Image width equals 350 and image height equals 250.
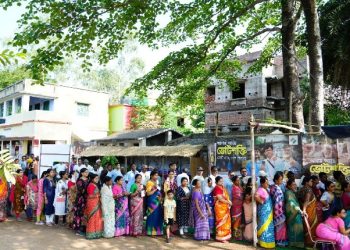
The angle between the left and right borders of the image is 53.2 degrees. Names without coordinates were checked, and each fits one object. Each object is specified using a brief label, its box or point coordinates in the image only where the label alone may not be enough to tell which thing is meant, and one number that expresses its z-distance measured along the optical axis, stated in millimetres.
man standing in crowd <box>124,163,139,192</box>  10434
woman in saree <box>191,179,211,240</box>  7594
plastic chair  6089
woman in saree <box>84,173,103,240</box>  7578
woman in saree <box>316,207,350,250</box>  6004
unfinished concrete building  24222
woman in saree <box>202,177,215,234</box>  7851
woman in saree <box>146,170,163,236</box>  7938
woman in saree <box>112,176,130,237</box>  7879
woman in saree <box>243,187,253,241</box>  7425
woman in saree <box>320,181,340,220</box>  6965
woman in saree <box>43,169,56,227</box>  9023
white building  21938
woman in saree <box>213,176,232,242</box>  7609
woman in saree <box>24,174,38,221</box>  9398
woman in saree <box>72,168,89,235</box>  7957
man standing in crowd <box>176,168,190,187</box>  9438
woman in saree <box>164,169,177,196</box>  8235
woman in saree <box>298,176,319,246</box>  6959
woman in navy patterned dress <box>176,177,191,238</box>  7996
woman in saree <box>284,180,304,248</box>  6983
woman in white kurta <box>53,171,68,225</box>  9047
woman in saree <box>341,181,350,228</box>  6754
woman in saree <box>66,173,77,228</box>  8633
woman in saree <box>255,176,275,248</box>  7086
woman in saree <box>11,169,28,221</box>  9758
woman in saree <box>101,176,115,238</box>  7676
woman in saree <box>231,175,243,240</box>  7706
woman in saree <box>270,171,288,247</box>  7133
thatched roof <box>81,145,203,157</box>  15109
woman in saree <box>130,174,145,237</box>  7943
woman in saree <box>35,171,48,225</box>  9094
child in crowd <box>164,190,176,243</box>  7637
